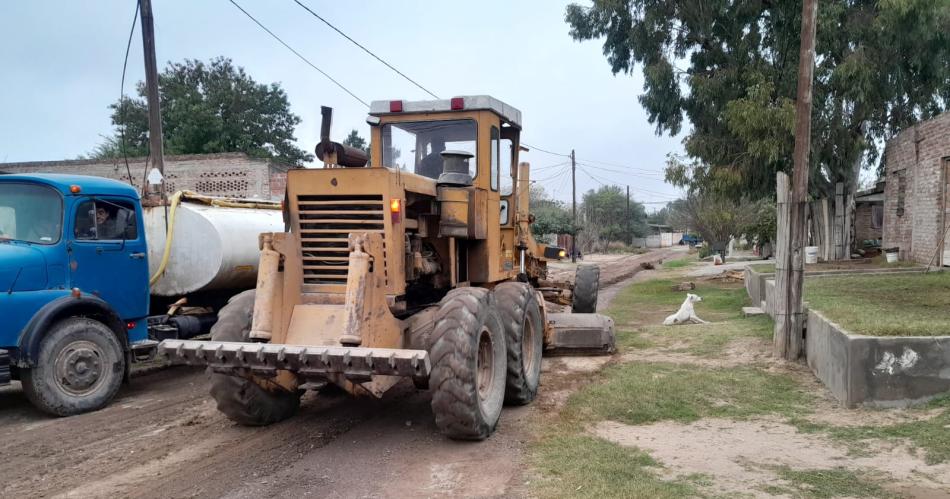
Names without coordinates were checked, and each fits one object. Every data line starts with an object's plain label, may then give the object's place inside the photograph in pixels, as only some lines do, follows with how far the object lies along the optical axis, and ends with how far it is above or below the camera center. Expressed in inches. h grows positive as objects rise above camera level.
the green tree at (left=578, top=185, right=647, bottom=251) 2215.8 +77.3
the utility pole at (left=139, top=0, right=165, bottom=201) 476.7 +115.3
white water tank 356.8 -5.5
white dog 458.0 -54.1
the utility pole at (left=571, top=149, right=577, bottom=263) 1699.8 +142.7
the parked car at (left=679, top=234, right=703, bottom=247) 2490.9 -9.7
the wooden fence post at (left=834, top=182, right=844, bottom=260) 751.7 +16.2
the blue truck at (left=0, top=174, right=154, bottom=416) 263.9 -20.5
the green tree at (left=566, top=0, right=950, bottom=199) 623.8 +161.7
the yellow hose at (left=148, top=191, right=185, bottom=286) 355.6 -3.2
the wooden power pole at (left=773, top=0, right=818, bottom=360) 326.6 +0.6
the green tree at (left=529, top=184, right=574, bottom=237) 1772.9 +47.8
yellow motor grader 202.8 -20.5
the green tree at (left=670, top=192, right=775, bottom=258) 1247.5 +36.5
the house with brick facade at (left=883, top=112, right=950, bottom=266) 545.5 +40.5
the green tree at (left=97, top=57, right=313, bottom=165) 1185.4 +231.9
